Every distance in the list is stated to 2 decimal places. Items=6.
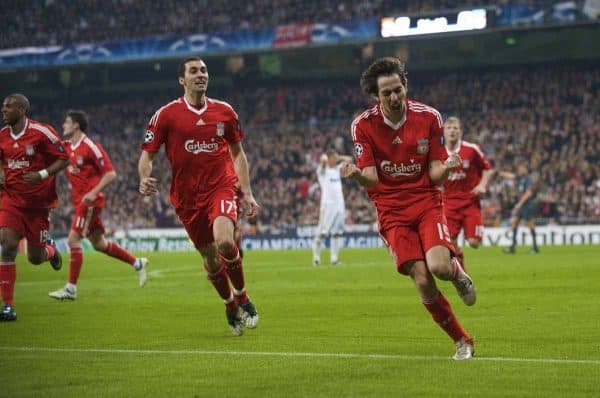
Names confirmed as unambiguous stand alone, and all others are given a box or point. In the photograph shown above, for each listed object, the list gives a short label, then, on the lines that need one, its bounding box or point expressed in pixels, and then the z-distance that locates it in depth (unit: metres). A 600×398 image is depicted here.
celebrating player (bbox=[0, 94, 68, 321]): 12.92
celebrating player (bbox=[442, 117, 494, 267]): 17.33
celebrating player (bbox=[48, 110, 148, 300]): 15.87
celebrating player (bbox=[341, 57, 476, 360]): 8.38
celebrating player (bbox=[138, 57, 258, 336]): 10.65
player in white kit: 24.95
